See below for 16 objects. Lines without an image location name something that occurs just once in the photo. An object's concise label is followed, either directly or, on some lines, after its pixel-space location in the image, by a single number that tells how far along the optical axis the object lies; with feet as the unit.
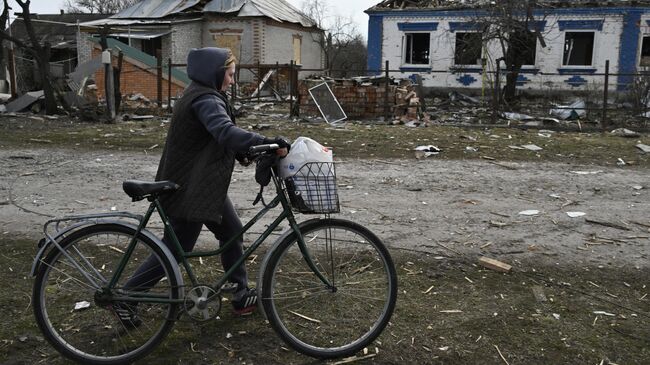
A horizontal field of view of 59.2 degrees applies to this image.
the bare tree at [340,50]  121.80
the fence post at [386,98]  48.14
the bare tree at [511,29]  58.06
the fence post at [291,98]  50.90
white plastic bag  9.53
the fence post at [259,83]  68.05
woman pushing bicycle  9.92
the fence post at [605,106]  42.43
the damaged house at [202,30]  94.02
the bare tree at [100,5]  195.52
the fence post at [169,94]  53.01
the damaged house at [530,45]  72.33
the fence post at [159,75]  53.06
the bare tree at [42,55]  49.62
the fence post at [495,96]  46.25
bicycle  9.62
